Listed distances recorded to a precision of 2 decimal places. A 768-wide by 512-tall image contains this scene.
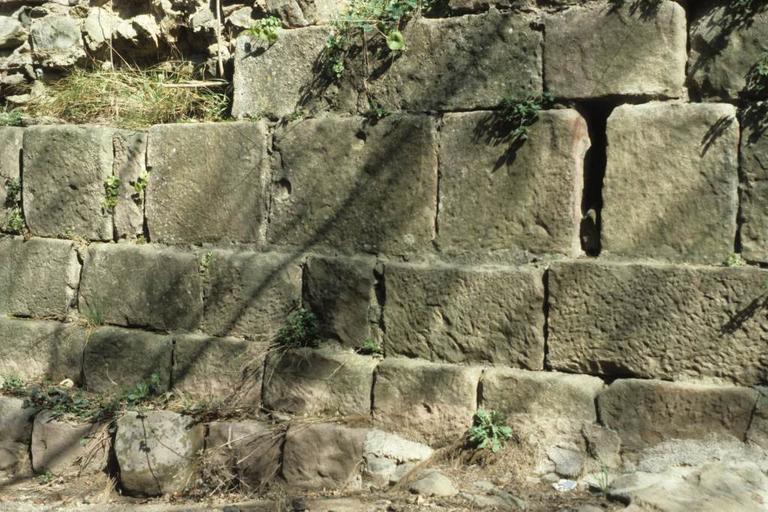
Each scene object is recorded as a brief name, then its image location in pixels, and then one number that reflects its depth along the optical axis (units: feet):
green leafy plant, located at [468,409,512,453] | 12.35
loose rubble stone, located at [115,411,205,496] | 13.50
